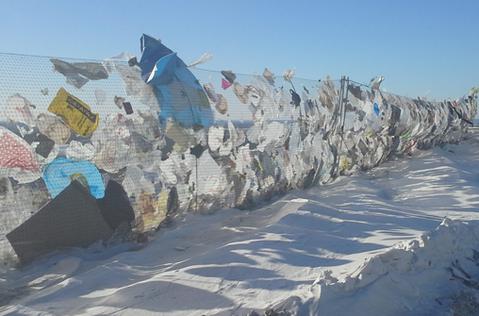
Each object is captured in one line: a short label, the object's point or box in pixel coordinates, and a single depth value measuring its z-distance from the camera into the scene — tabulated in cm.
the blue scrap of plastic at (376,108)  1191
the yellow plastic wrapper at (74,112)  467
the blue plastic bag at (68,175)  463
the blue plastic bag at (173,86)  566
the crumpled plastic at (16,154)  422
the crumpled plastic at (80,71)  480
